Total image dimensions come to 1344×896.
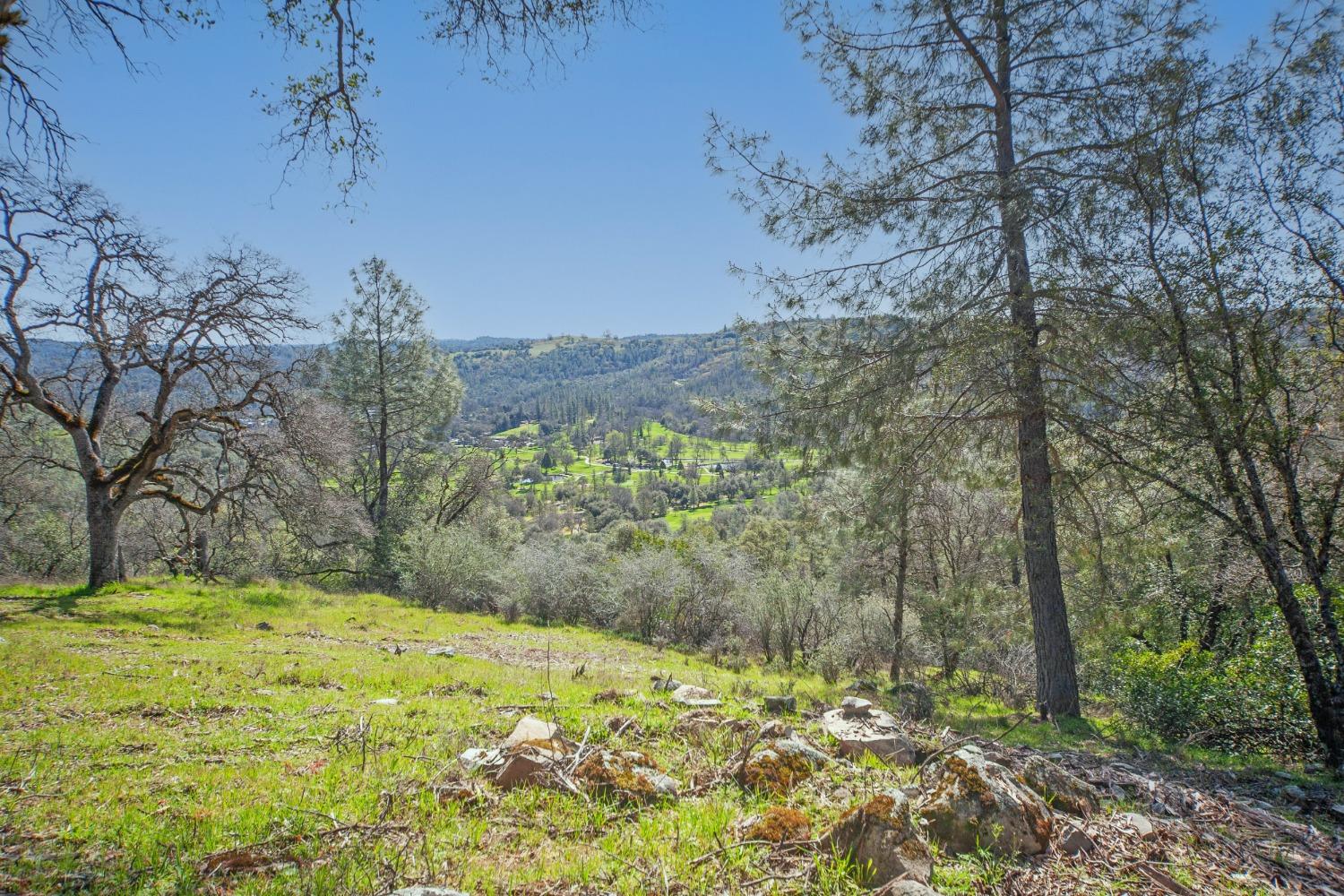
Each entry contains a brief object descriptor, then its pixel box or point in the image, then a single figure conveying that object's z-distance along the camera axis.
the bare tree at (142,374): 11.23
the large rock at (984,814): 2.79
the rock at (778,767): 3.49
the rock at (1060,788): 3.20
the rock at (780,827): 2.84
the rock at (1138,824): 2.96
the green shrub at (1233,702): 6.62
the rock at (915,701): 7.17
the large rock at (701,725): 4.50
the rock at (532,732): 3.94
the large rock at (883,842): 2.50
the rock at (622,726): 4.50
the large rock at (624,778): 3.38
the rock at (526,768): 3.47
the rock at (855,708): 5.24
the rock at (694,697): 5.62
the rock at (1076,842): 2.82
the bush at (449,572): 19.16
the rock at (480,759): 3.67
